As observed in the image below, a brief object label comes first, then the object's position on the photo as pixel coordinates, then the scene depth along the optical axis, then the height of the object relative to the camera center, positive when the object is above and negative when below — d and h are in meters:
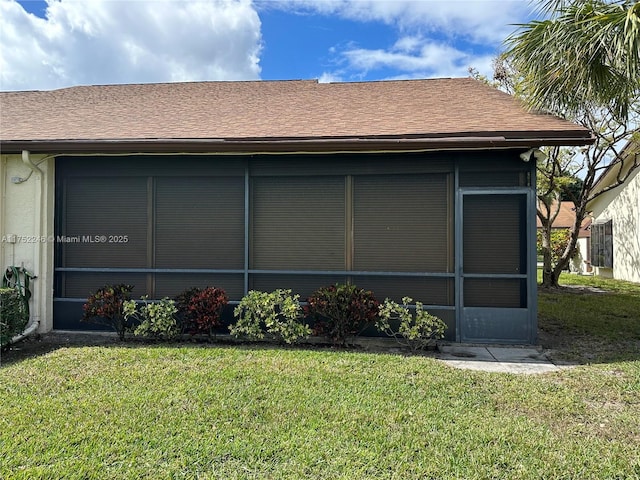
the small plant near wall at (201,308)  5.37 -0.87
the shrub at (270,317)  5.20 -0.97
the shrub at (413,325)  5.10 -1.06
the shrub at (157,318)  5.31 -1.00
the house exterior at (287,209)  5.48 +0.56
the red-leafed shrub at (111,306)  5.41 -0.83
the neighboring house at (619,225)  13.16 +0.83
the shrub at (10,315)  4.80 -0.87
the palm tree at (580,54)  5.02 +2.72
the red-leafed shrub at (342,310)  5.16 -0.85
